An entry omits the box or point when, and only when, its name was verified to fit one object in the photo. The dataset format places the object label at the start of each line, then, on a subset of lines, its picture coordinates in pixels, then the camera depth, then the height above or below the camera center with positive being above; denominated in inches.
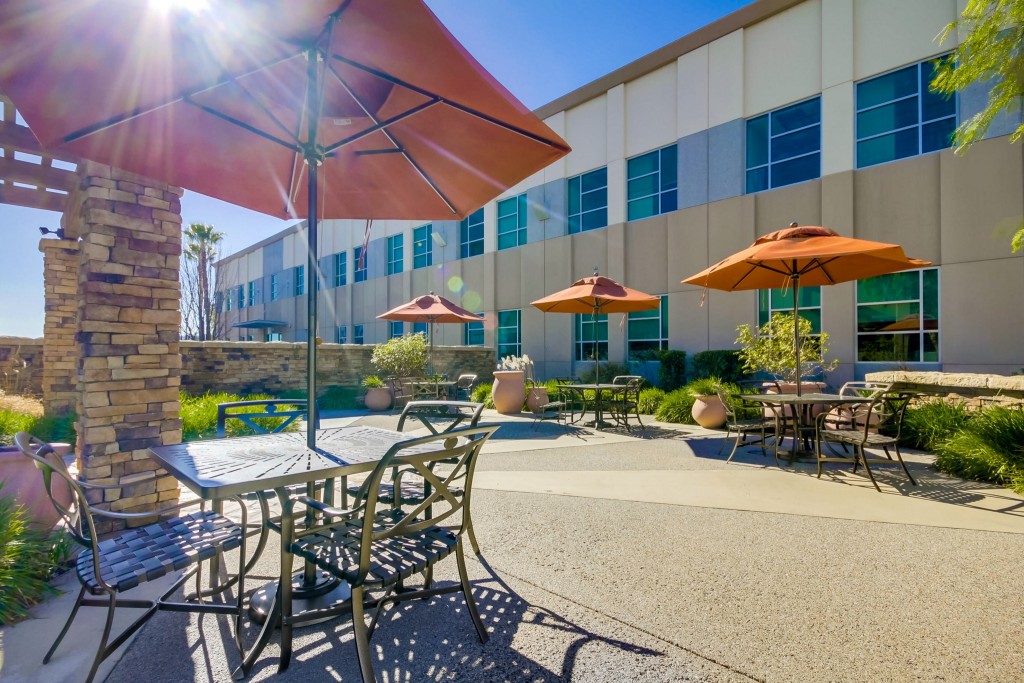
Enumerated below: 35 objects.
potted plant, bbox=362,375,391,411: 483.2 -54.8
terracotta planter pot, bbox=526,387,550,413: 407.8 -47.4
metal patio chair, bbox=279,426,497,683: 80.2 -38.9
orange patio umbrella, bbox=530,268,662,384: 346.3 +30.1
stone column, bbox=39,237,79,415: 279.0 +11.1
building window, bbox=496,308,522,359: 706.2 +12.1
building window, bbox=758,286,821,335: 451.2 +33.1
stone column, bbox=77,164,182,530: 140.4 +3.5
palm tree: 1025.5 +167.1
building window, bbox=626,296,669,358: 555.8 +11.1
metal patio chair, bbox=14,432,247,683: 81.4 -38.1
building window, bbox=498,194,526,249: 714.8 +174.5
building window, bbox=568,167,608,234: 619.5 +178.0
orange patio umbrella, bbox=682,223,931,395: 216.4 +38.7
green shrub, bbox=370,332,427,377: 532.4 -14.8
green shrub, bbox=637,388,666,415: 429.1 -52.8
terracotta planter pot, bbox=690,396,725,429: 343.6 -50.2
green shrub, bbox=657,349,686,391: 509.0 -30.2
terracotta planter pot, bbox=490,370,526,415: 428.1 -42.5
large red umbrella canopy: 87.9 +52.6
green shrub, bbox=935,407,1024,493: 194.5 -46.0
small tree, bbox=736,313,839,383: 350.3 -5.8
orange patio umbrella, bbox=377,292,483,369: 481.7 +29.2
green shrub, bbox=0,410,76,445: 206.4 -37.3
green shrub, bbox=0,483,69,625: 103.5 -49.6
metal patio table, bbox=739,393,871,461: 216.4 -27.1
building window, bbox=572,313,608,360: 608.4 +5.0
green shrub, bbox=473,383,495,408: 473.1 -51.9
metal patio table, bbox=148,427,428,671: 81.4 -23.2
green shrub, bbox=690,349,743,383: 457.4 -23.4
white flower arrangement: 467.2 -20.5
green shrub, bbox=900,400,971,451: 249.6 -43.8
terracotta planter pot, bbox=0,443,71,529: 130.5 -38.0
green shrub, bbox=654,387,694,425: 379.2 -52.6
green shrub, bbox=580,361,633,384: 561.0 -34.9
